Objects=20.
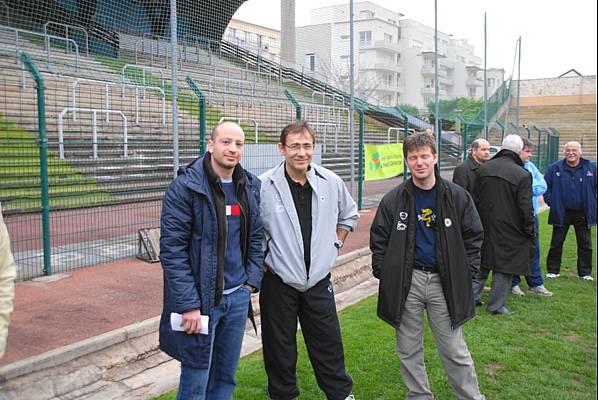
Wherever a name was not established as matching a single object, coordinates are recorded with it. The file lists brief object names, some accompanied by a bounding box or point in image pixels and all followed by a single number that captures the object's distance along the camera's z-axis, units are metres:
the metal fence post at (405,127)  12.63
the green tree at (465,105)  36.34
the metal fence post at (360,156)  11.19
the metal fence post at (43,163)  5.95
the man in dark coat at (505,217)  5.32
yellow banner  11.36
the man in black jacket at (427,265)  3.35
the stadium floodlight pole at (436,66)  13.00
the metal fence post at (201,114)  7.36
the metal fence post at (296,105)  9.56
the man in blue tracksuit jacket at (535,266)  6.27
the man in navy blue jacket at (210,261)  2.74
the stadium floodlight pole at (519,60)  21.24
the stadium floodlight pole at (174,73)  6.20
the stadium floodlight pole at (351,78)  10.23
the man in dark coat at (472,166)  5.72
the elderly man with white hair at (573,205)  7.09
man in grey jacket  3.38
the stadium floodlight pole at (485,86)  17.31
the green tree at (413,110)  24.75
